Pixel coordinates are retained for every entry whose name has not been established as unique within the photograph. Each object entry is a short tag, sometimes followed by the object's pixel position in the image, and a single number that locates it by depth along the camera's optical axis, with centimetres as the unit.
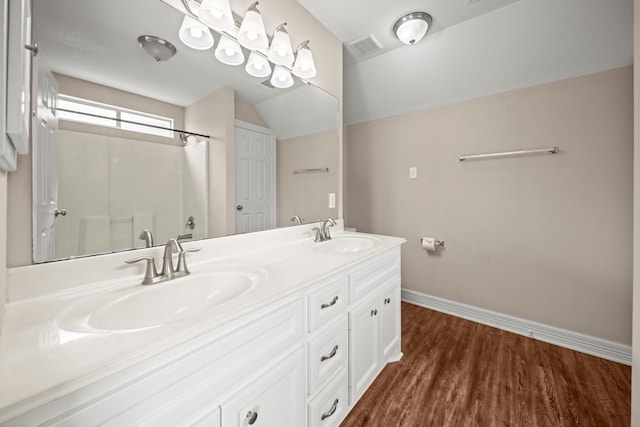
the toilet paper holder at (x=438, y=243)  245
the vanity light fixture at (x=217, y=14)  112
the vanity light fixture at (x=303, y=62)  162
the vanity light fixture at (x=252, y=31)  127
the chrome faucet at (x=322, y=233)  169
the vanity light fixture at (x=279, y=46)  145
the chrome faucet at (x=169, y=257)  92
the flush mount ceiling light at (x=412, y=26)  172
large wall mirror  81
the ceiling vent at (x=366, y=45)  196
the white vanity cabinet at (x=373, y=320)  128
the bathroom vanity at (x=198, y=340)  47
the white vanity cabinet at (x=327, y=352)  100
